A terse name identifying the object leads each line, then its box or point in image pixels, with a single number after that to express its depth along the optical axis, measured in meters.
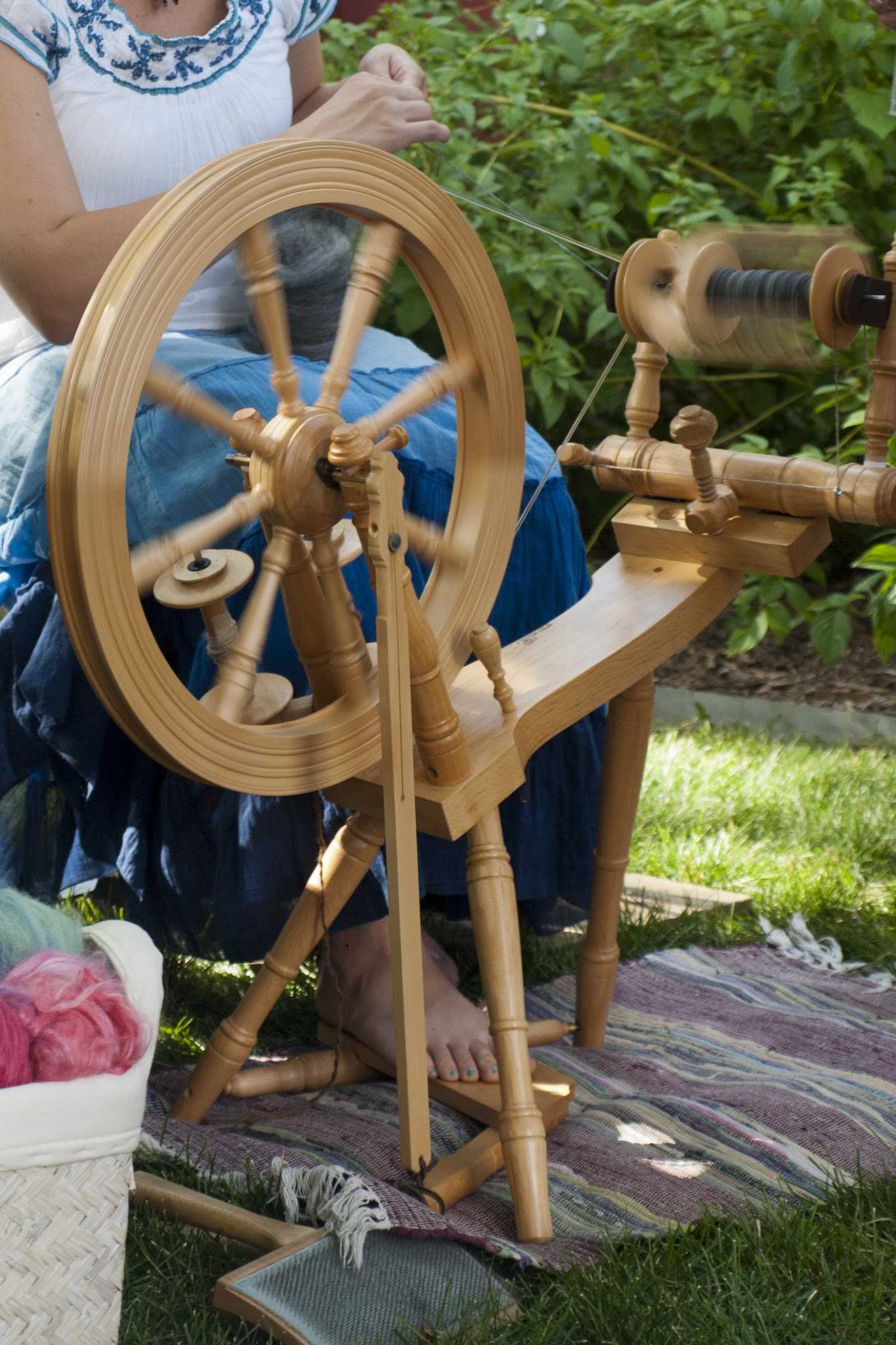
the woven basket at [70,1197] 3.05
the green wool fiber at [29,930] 3.15
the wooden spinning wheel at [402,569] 3.17
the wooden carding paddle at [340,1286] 3.17
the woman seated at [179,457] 3.43
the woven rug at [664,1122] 3.38
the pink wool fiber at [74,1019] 3.06
